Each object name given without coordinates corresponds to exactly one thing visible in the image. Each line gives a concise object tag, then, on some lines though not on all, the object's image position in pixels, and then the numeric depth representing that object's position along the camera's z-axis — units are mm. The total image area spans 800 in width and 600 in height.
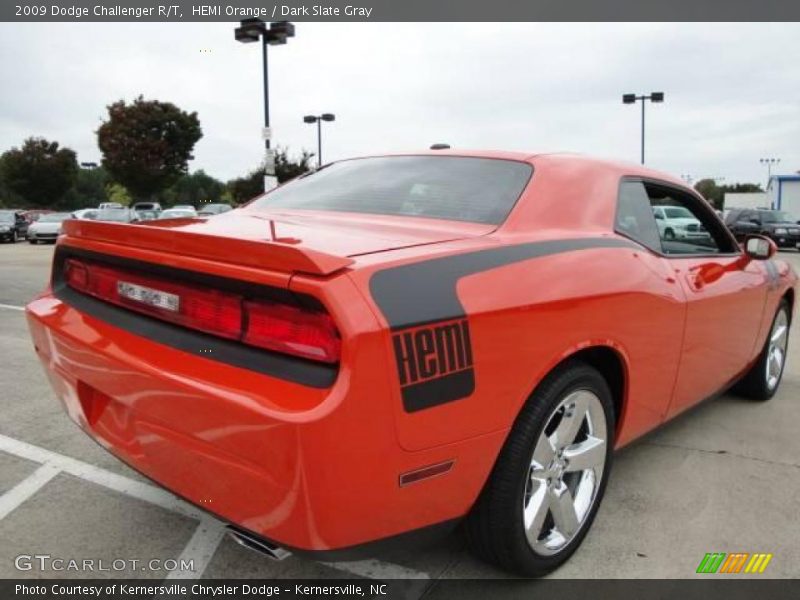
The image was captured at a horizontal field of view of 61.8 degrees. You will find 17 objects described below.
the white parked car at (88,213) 22328
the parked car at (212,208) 28086
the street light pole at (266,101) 16828
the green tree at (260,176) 34494
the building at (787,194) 33688
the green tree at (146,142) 45531
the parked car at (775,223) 21812
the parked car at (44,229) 24406
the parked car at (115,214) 22014
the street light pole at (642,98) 30203
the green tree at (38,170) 50375
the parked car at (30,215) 32325
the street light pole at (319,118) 30795
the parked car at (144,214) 25928
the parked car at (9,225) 25594
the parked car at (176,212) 25989
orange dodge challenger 1636
